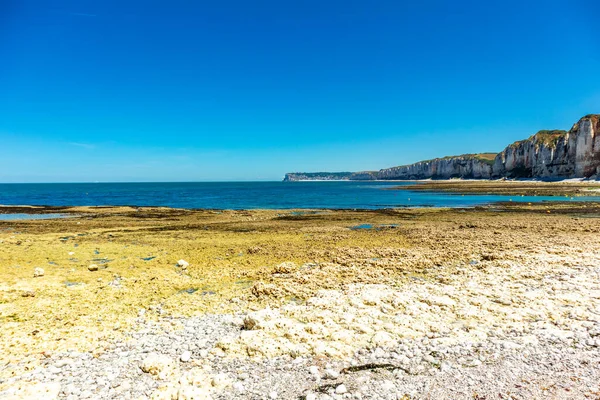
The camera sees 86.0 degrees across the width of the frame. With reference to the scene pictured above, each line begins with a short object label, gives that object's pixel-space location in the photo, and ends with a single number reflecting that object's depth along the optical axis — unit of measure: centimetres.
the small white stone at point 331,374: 621
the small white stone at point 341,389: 572
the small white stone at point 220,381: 601
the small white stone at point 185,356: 680
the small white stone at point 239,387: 584
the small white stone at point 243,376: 621
